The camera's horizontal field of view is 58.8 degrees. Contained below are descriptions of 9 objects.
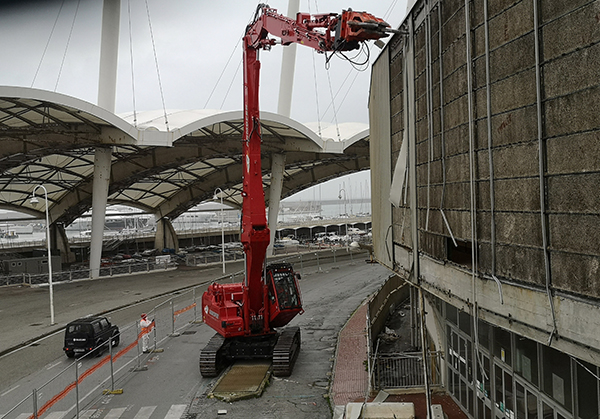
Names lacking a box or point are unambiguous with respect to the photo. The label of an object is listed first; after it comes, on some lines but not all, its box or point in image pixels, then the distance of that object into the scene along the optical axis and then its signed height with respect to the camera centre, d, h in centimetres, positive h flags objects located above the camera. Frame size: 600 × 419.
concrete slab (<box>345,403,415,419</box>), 1173 -458
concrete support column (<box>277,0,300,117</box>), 5100 +1265
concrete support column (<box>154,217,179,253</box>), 7525 -341
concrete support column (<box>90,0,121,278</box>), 4219 +924
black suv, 1919 -446
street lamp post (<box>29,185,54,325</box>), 2547 -404
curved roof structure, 3578 +530
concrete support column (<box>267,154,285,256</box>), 5141 +238
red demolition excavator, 1659 -243
